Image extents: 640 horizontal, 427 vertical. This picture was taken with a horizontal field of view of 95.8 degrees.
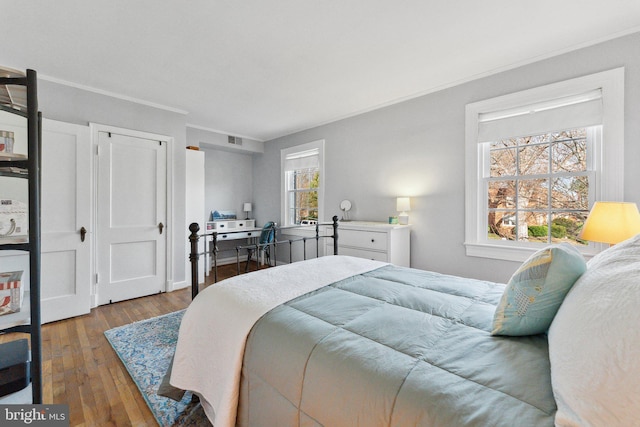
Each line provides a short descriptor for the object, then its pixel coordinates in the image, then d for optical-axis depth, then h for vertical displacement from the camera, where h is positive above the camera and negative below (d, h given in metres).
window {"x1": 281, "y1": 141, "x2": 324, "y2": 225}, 4.71 +0.53
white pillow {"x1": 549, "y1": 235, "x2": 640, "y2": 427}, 0.54 -0.30
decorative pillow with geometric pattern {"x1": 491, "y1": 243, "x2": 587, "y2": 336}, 0.93 -0.26
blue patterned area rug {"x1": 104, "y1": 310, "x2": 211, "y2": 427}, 1.60 -1.10
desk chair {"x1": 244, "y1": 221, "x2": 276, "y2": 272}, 4.75 -0.40
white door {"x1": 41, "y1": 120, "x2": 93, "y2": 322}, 2.88 -0.08
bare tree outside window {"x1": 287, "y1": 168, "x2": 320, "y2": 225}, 4.93 +0.34
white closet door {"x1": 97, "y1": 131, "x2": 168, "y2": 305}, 3.34 -0.04
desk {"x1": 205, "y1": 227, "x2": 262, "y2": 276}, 4.81 -0.48
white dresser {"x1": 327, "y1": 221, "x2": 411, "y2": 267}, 3.28 -0.34
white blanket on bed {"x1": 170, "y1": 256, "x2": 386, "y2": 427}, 1.22 -0.56
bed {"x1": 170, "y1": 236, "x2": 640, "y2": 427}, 0.62 -0.45
